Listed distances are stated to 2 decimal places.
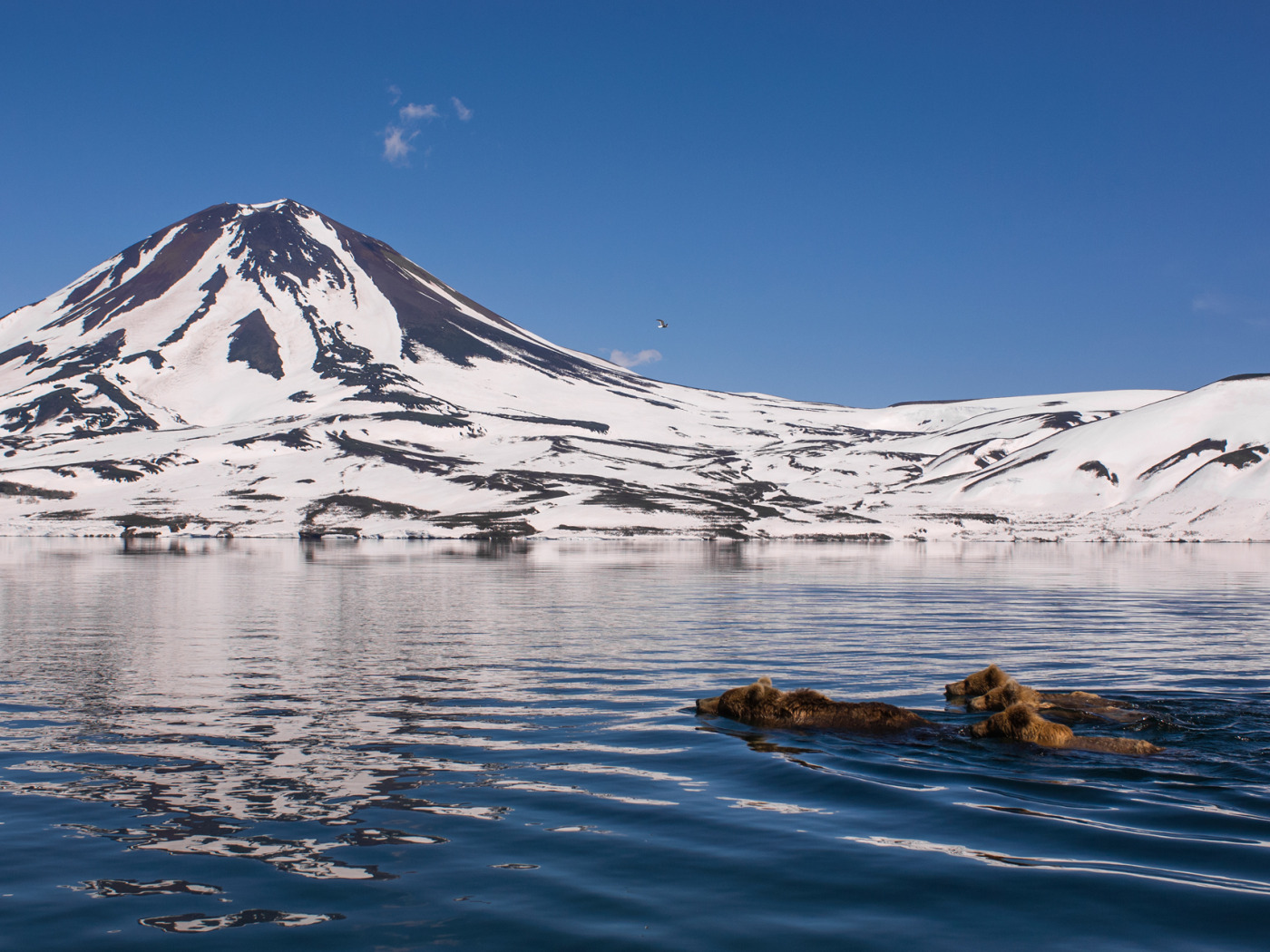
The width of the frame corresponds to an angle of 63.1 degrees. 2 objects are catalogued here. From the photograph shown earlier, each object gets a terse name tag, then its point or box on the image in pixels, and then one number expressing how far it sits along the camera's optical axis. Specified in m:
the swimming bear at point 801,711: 19.48
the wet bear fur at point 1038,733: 17.84
